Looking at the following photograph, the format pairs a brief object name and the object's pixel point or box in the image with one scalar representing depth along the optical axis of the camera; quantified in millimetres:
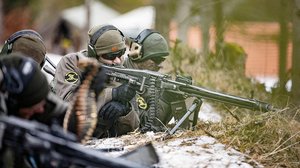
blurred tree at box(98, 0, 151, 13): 47462
